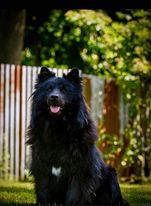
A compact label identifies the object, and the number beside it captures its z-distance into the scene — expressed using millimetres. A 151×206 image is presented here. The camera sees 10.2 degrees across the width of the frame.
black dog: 10078
